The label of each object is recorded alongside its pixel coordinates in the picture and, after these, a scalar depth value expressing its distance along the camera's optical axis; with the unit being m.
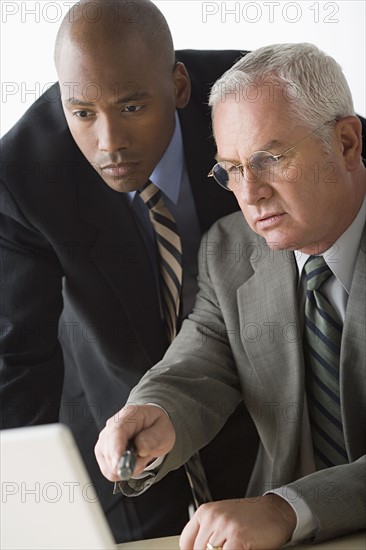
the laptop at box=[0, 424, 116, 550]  1.19
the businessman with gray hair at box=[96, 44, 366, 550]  1.66
